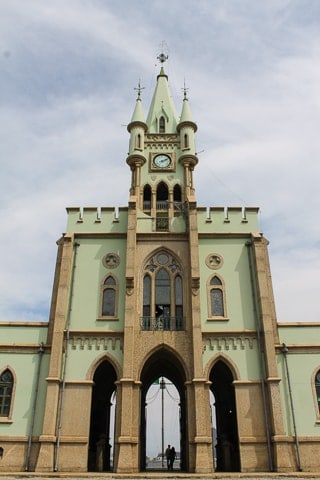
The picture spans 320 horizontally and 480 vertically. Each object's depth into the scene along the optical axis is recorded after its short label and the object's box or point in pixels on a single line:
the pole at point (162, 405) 32.09
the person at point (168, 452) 28.67
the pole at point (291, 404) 20.54
